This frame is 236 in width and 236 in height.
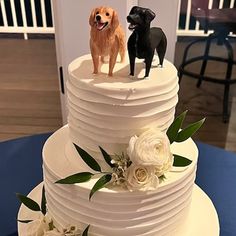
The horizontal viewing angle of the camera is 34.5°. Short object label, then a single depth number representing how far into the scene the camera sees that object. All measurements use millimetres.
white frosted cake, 859
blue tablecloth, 1203
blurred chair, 2434
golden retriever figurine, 859
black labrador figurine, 846
